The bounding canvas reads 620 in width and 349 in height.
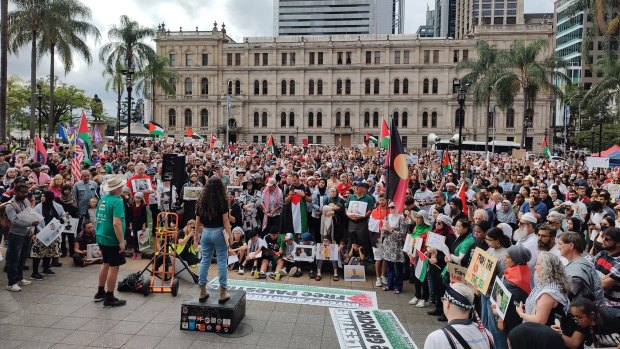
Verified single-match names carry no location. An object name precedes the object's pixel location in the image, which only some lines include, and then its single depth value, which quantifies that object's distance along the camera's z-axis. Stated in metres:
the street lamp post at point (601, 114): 25.58
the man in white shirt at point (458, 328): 3.20
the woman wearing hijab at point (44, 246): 8.64
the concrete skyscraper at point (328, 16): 153.50
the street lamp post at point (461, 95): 16.66
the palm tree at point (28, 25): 27.04
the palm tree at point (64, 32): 28.12
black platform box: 6.32
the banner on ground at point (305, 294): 7.86
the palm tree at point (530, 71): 36.06
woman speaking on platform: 6.38
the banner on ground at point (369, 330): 6.23
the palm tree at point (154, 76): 44.09
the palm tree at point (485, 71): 39.03
